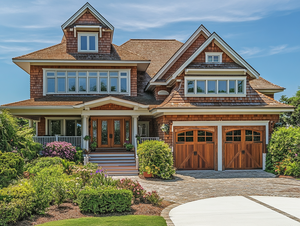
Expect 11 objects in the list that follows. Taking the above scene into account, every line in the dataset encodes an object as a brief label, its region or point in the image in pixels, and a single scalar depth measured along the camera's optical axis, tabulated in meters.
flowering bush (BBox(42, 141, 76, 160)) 15.67
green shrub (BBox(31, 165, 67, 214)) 7.82
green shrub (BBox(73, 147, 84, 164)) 16.17
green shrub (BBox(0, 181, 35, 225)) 6.84
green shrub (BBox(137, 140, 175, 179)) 14.01
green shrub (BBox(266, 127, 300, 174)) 14.56
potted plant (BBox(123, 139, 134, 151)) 17.72
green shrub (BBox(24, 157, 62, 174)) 12.27
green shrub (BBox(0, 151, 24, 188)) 8.17
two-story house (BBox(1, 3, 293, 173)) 16.48
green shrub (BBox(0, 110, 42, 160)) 9.64
